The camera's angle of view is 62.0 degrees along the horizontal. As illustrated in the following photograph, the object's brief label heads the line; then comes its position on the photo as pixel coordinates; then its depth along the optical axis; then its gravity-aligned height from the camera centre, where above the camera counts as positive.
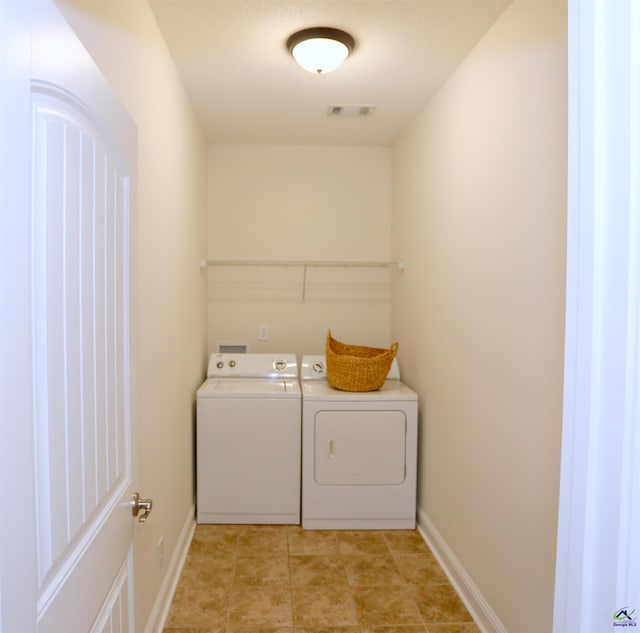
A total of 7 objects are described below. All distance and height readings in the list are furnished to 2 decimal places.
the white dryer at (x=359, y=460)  2.91 -0.89
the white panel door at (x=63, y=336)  0.59 -0.06
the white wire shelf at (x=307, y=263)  3.44 +0.23
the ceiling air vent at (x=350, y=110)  2.88 +1.03
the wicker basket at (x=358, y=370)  2.97 -0.40
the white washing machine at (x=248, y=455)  2.93 -0.88
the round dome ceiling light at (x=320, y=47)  2.03 +0.97
